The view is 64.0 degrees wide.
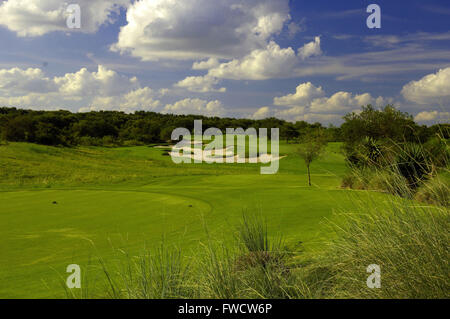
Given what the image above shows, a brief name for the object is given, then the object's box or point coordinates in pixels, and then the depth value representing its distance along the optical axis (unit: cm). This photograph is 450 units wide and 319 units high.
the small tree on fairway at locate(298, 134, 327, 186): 2721
